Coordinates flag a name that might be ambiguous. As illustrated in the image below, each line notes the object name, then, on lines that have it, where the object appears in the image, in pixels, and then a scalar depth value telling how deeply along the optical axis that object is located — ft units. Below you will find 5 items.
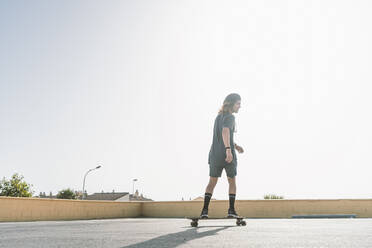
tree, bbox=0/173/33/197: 169.27
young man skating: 16.74
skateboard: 14.57
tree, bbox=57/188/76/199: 219.82
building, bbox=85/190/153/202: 306.35
